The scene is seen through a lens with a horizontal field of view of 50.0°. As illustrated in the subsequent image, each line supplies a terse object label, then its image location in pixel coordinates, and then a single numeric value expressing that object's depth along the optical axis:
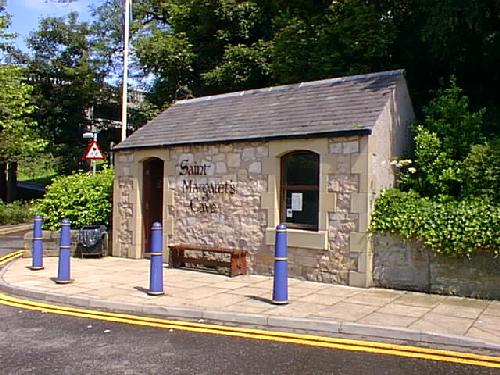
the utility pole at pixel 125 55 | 19.27
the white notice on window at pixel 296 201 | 10.28
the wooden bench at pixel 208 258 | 10.43
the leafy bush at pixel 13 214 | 22.83
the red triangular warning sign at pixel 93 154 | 15.92
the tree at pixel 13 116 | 22.97
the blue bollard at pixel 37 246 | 10.83
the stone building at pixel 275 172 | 9.39
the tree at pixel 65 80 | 28.37
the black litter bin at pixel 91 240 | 12.90
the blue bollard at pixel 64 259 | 9.40
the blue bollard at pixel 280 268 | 7.64
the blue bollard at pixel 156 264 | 8.26
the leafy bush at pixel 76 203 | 13.68
